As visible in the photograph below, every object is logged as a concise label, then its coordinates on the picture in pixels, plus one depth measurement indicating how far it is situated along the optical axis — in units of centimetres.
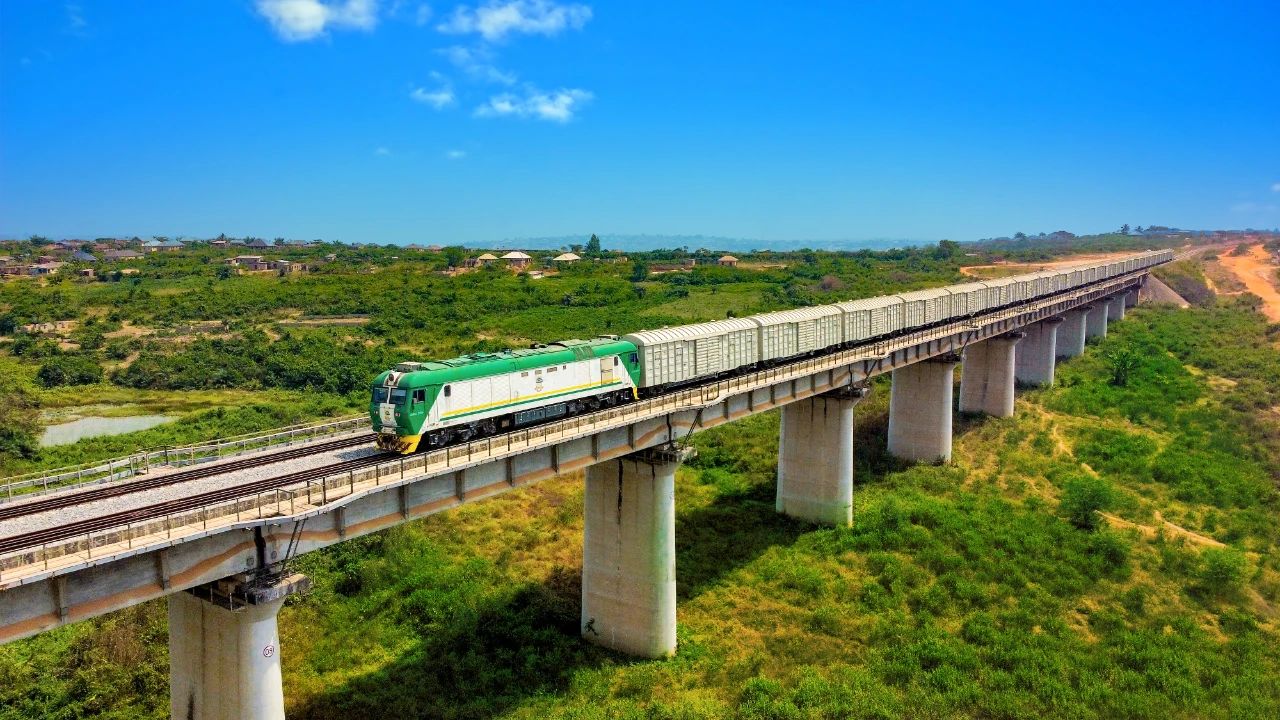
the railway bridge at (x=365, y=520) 1700
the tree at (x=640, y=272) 14450
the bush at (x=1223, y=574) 3519
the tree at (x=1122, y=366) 7369
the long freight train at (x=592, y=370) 2553
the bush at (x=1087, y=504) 4153
